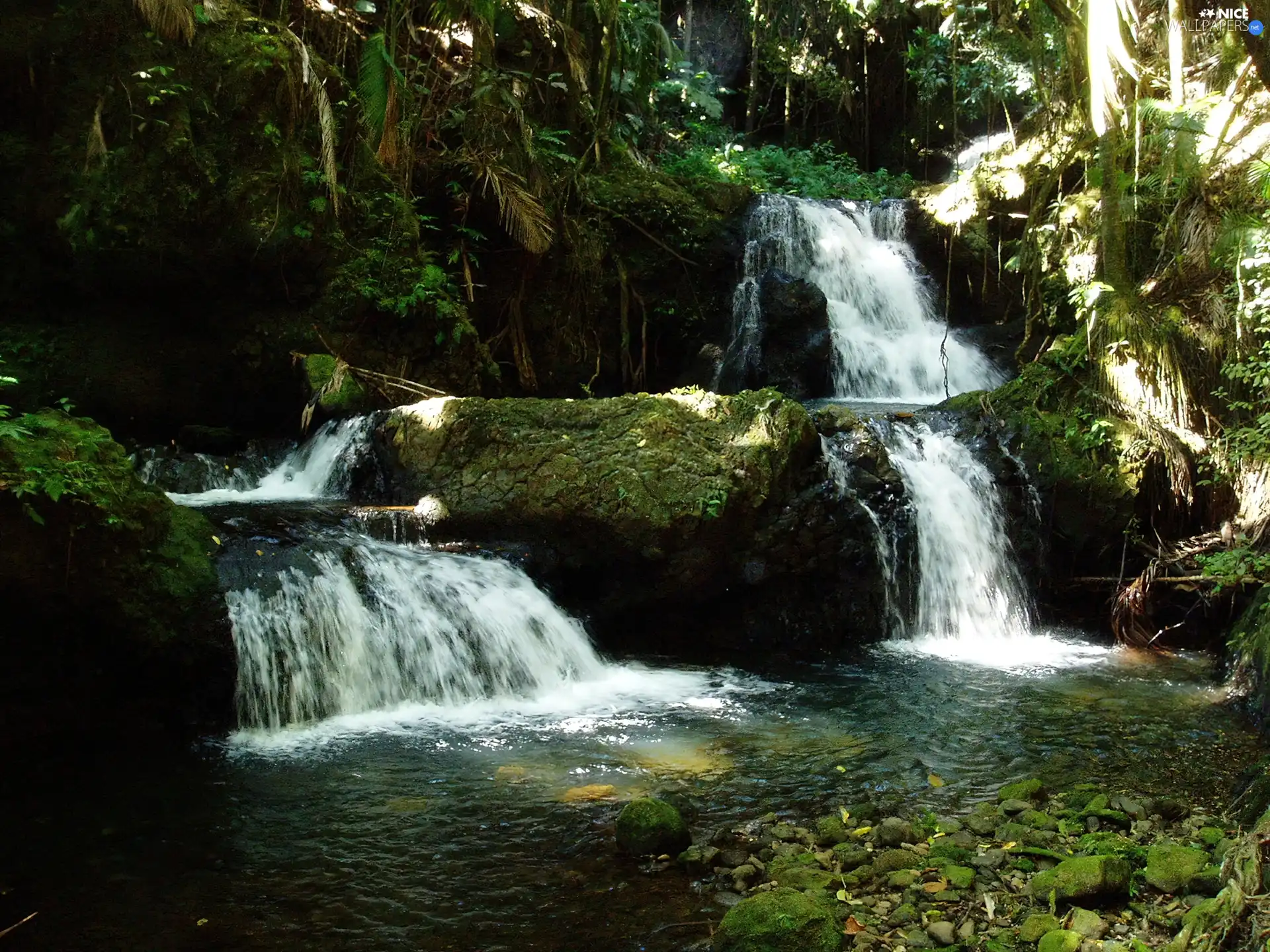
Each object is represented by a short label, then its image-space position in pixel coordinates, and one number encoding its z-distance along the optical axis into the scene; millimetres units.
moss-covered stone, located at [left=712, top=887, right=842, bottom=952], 3477
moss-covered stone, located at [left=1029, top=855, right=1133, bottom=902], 3717
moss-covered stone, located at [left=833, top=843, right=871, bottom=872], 4215
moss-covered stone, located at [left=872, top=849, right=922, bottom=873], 4152
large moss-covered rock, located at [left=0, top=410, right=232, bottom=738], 5605
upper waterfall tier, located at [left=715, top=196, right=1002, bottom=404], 12828
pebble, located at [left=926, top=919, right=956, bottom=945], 3549
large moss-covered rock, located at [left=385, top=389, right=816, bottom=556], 7805
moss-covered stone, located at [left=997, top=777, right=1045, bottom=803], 4926
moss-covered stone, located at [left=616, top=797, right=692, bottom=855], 4363
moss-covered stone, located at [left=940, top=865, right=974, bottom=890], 3934
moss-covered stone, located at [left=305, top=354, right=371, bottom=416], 9648
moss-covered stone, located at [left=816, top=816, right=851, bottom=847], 4473
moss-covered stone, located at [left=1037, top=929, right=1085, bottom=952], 3373
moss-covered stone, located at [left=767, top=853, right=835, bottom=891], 4043
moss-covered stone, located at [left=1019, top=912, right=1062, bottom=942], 3531
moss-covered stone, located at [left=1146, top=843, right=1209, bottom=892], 3781
